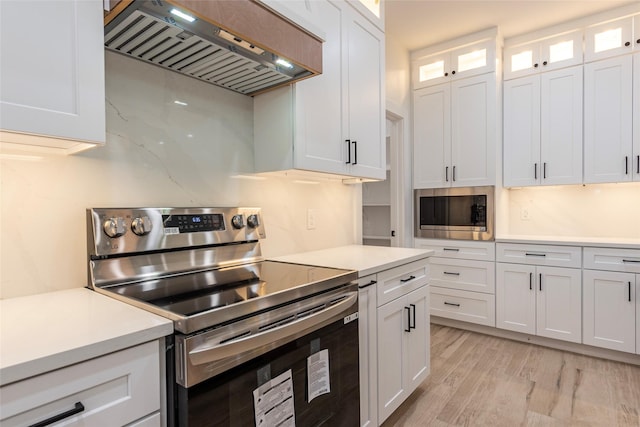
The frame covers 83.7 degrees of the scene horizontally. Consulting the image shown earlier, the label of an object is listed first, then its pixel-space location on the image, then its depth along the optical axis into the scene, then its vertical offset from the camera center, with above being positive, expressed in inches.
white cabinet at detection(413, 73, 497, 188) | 126.8 +28.2
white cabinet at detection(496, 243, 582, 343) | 110.4 -26.9
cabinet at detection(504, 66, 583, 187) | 117.1 +27.0
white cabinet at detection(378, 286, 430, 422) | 68.7 -29.4
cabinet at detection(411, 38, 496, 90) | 126.0 +54.1
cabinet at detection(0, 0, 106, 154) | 33.9 +14.1
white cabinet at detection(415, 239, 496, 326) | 125.3 -26.2
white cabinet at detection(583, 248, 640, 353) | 101.3 -26.7
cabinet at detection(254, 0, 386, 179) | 66.9 +20.2
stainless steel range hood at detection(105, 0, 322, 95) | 43.4 +23.7
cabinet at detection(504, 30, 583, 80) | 117.6 +52.8
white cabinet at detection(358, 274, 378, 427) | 63.2 -25.5
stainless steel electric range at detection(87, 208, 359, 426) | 36.1 -11.7
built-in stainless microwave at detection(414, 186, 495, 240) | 126.3 -1.8
